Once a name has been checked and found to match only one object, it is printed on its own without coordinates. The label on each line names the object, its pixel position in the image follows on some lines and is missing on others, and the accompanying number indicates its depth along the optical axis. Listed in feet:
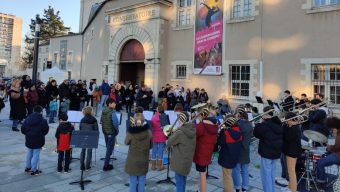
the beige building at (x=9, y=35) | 264.27
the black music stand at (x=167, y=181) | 19.89
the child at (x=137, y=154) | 16.29
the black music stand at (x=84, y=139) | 18.60
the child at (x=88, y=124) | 21.30
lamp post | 42.53
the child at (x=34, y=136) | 20.65
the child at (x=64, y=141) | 21.11
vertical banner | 51.06
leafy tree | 165.17
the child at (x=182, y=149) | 15.90
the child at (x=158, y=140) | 22.94
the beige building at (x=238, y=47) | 39.99
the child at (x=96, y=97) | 50.72
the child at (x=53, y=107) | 40.78
